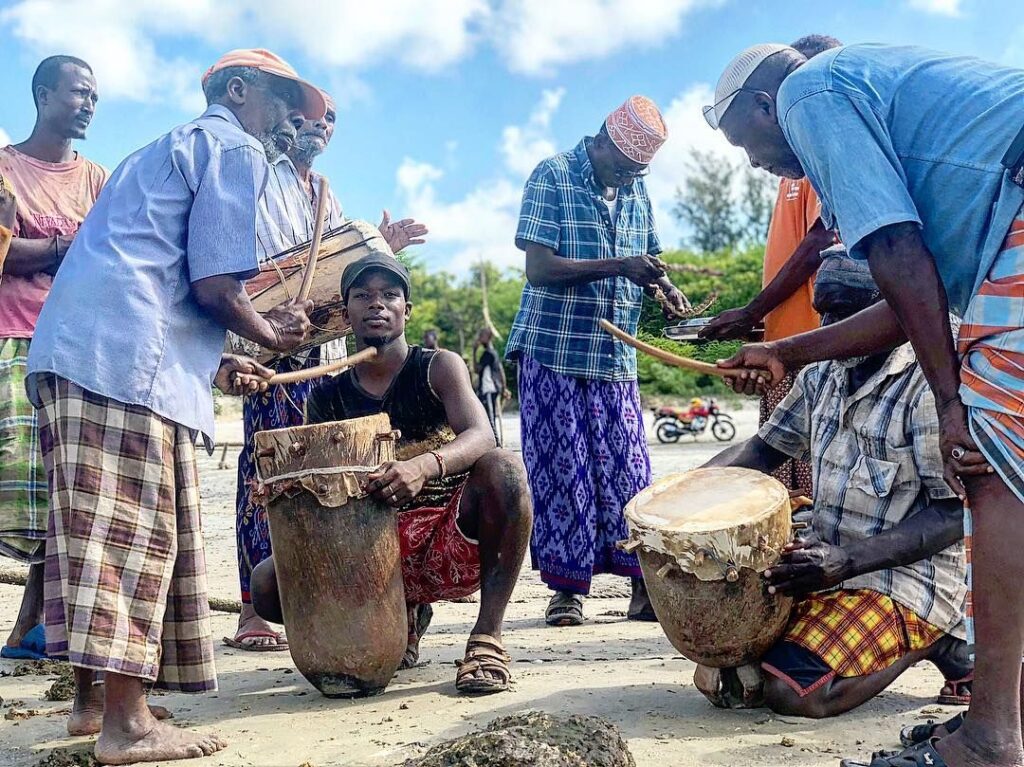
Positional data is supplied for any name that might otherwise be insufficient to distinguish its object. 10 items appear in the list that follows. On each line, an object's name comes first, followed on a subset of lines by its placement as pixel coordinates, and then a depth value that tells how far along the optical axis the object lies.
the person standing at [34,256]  4.28
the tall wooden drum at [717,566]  3.10
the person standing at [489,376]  16.23
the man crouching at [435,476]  3.61
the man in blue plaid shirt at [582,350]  5.11
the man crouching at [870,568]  3.19
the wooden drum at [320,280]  4.13
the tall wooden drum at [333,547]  3.40
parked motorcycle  16.81
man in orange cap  3.00
